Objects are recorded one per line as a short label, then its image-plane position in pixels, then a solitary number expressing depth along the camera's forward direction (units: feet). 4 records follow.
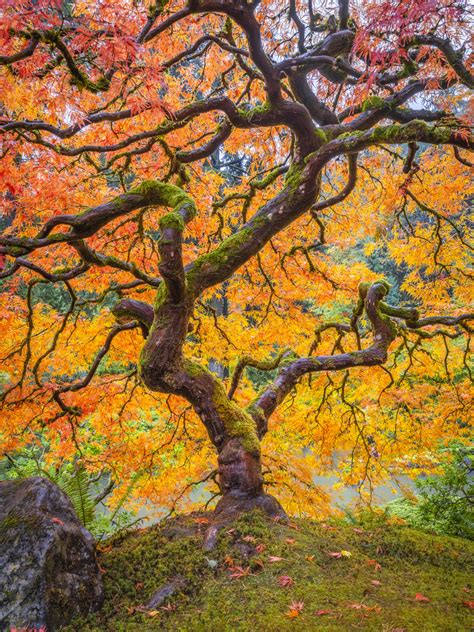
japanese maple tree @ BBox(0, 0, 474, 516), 8.27
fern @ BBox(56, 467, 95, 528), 10.81
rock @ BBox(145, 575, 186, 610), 7.07
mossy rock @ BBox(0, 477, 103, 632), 6.48
